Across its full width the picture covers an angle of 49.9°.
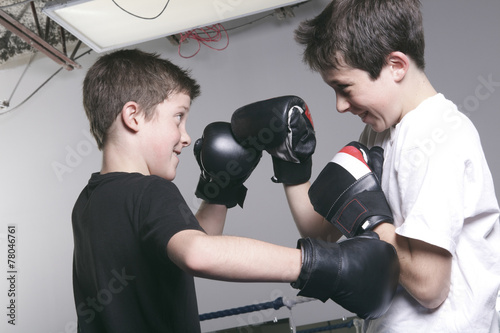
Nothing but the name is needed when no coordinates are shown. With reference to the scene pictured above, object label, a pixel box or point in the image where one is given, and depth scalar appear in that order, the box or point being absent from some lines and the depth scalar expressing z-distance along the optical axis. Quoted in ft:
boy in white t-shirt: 3.47
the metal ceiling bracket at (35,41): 11.85
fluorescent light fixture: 10.13
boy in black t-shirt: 2.84
